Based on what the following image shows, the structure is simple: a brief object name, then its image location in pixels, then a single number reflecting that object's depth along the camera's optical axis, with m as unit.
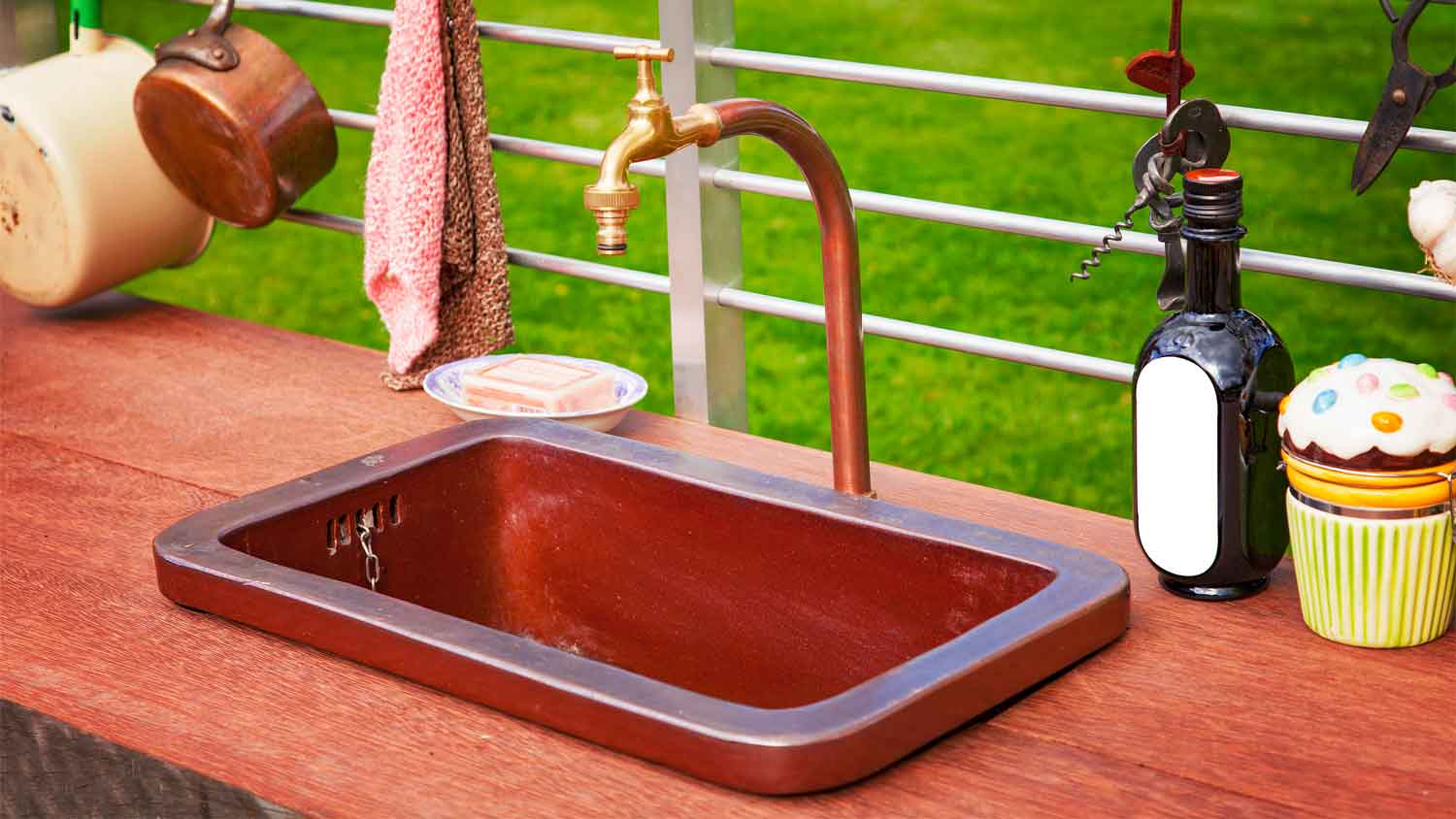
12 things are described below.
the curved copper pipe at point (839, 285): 1.90
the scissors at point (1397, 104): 1.82
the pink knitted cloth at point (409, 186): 2.16
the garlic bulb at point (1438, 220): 1.78
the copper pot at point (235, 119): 2.23
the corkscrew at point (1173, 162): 1.87
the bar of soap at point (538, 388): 2.11
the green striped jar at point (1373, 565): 1.77
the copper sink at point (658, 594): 1.73
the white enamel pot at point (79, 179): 2.29
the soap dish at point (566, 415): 2.11
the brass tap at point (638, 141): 1.79
